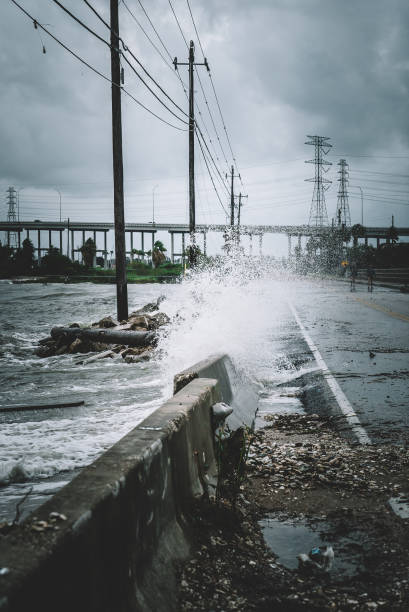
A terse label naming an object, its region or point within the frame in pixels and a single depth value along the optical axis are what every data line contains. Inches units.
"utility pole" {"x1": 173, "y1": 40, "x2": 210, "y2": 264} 1103.7
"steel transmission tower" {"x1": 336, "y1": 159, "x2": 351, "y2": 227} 3855.8
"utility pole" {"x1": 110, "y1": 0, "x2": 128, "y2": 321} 602.9
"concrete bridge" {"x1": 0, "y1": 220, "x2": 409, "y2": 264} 5177.2
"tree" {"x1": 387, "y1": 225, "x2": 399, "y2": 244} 3916.1
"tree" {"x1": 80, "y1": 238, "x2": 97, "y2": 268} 3975.1
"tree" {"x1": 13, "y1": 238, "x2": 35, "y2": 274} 3243.1
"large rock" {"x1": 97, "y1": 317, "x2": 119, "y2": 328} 604.1
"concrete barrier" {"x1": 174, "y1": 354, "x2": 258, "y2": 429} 202.6
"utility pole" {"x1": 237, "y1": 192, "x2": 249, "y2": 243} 3162.2
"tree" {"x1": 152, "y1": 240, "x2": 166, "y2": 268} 3932.1
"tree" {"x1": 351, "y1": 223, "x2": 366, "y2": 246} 3902.6
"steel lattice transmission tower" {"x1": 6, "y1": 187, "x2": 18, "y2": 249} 5664.4
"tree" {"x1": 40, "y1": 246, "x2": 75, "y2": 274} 3272.6
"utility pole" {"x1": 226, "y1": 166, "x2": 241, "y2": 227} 2718.0
